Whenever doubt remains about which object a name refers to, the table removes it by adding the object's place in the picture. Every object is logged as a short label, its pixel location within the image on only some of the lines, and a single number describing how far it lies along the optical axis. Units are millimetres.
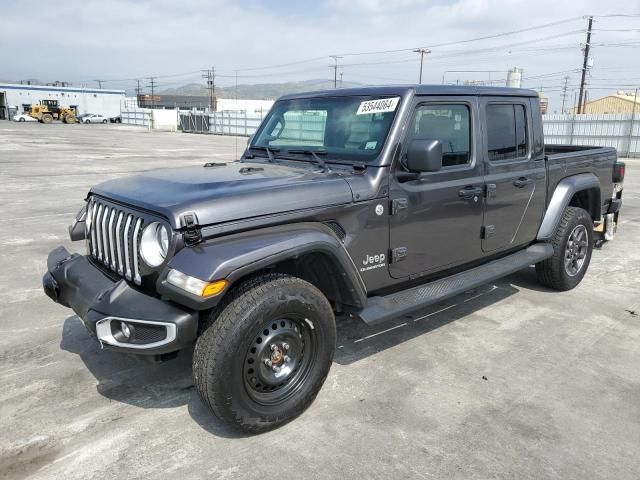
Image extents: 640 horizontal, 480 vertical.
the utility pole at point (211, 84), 85938
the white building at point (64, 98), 68062
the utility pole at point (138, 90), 112825
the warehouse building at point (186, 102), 93438
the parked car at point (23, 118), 59812
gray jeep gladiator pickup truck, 2682
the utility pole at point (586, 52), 43375
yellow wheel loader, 59094
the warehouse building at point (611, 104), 47619
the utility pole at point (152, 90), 94719
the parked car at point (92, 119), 64875
